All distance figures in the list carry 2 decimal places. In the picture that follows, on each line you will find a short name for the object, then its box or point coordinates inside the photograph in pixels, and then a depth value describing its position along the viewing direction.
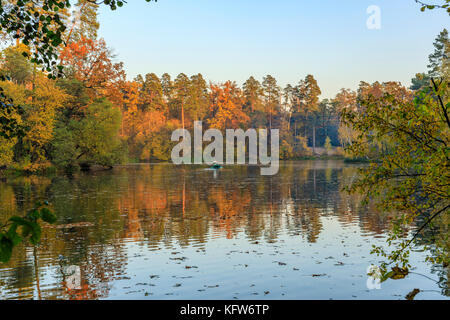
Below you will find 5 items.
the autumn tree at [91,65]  65.25
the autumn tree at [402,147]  7.42
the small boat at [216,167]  69.67
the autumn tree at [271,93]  128.75
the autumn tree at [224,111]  116.06
